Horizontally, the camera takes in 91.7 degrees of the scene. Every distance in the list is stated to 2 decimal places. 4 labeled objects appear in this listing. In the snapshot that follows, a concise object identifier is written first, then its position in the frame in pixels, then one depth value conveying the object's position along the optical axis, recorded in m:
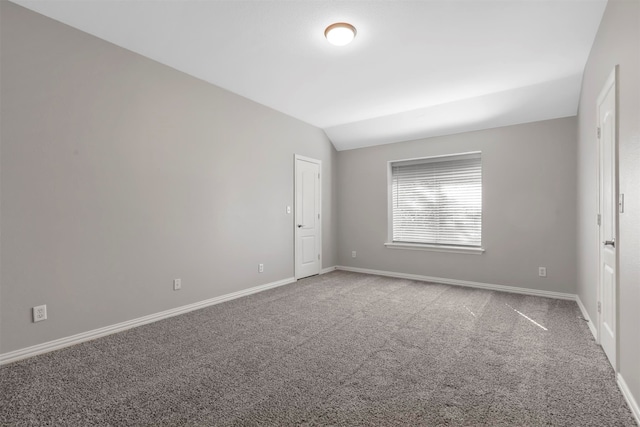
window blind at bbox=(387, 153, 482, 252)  4.97
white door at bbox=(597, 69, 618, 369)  2.21
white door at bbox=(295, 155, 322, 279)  5.32
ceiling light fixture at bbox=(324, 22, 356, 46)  2.69
